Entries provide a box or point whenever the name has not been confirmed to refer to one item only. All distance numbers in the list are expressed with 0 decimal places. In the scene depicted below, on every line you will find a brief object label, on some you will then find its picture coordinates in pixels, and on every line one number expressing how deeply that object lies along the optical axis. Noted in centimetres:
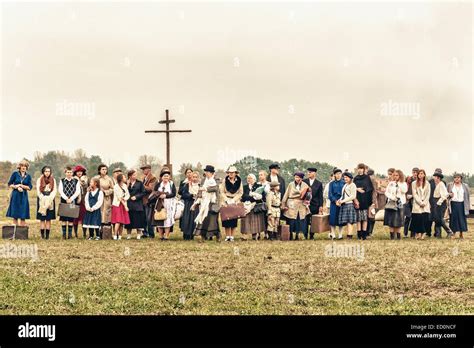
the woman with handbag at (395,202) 2075
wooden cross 2920
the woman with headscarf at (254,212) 2020
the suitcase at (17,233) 1967
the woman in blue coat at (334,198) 2052
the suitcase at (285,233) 2009
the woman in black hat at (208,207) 1977
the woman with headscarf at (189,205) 2034
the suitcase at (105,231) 2014
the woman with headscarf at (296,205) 2042
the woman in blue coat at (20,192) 2028
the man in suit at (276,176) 2064
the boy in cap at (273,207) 2019
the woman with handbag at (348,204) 2022
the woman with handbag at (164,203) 2019
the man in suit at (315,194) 2094
